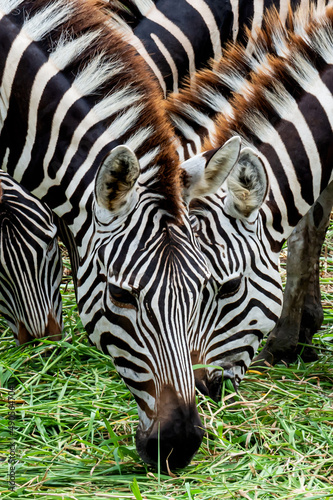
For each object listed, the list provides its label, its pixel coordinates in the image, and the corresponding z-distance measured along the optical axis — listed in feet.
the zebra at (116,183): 24.16
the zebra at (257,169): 30.07
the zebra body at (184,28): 41.93
